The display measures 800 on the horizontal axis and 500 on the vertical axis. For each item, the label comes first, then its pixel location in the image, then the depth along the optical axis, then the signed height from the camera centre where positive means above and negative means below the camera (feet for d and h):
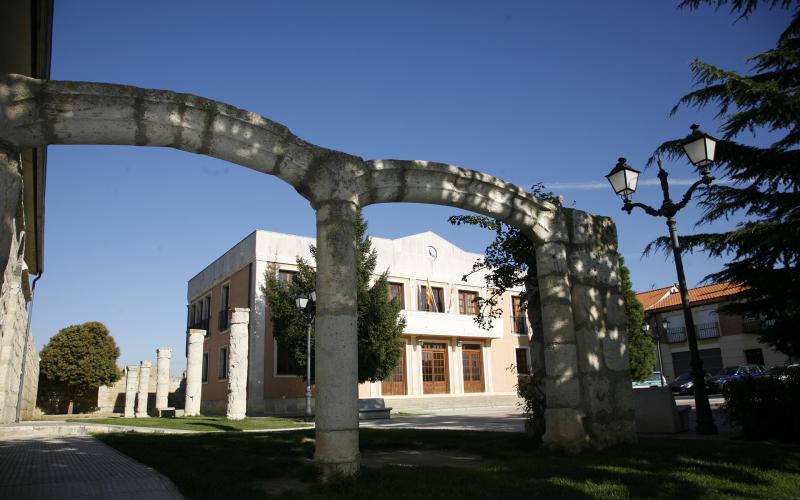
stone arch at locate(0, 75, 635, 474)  14.82 +5.92
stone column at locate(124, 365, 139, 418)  82.69 -0.66
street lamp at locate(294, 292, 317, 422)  48.57 +6.13
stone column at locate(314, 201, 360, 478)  15.42 +0.88
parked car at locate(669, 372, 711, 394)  79.30 -3.24
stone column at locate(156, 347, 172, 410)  78.59 +0.29
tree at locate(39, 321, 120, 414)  89.04 +3.71
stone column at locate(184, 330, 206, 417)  64.44 +0.71
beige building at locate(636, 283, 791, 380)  98.78 +5.07
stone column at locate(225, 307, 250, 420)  54.19 +1.41
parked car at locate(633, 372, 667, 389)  87.33 -2.88
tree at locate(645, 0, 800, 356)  26.61 +10.30
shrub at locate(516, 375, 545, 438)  23.72 -1.44
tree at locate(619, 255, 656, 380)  82.64 +3.73
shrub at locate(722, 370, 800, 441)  23.07 -2.02
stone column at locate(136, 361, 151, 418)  80.43 -1.42
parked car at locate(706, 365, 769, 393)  73.87 -1.72
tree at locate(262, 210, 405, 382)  63.72 +6.66
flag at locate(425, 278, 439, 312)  84.58 +11.30
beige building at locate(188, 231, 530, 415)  71.31 +6.20
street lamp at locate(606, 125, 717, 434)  26.37 +8.95
